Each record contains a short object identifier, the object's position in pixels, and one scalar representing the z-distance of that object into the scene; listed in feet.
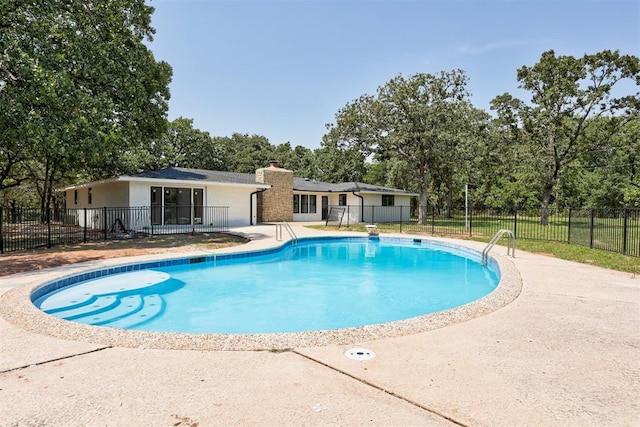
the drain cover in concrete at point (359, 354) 10.39
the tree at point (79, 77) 31.68
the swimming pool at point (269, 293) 19.89
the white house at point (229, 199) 52.47
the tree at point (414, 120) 68.03
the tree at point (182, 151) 96.68
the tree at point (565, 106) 66.39
